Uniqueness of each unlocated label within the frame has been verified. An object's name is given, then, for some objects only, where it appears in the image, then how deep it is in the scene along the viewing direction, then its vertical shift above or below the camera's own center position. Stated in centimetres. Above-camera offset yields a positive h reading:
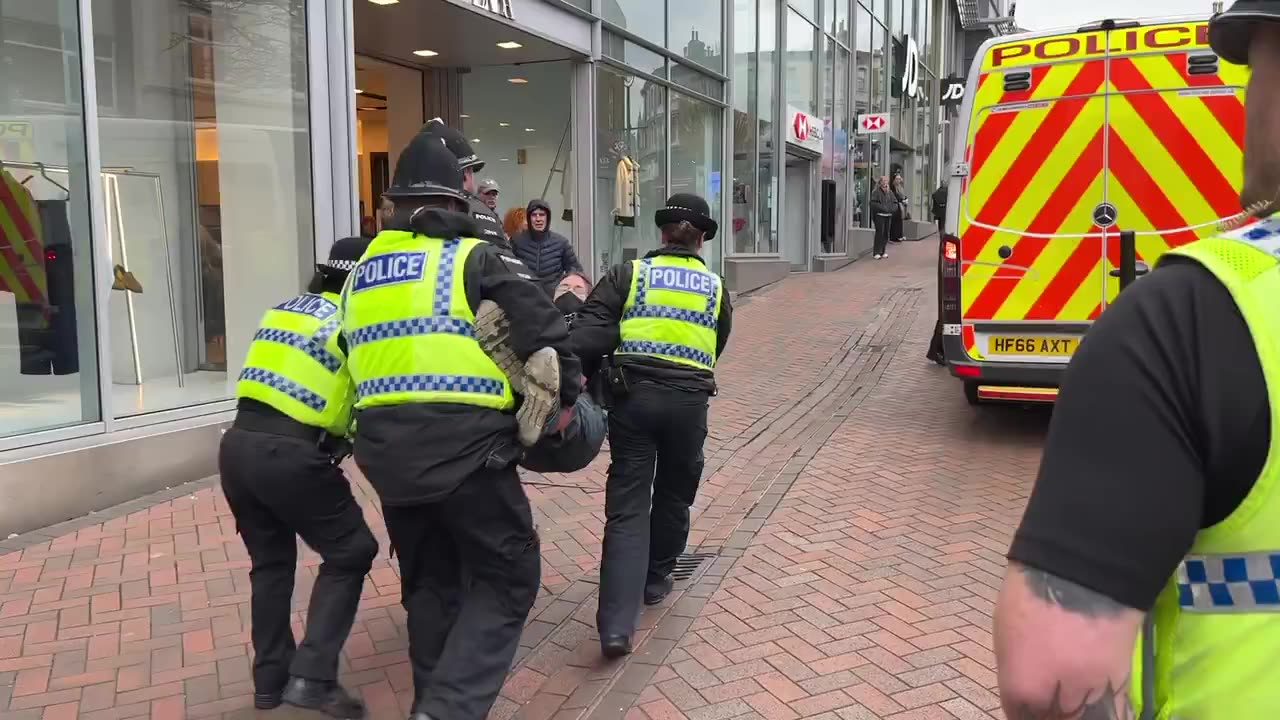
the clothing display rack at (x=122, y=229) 729 +13
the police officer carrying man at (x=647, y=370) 407 -52
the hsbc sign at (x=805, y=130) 1953 +217
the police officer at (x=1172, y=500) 106 -28
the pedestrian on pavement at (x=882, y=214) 2345 +57
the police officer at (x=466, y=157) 330 +29
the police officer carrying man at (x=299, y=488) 329 -79
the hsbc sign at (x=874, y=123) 2139 +243
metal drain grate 491 -159
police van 643 +37
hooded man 818 -5
